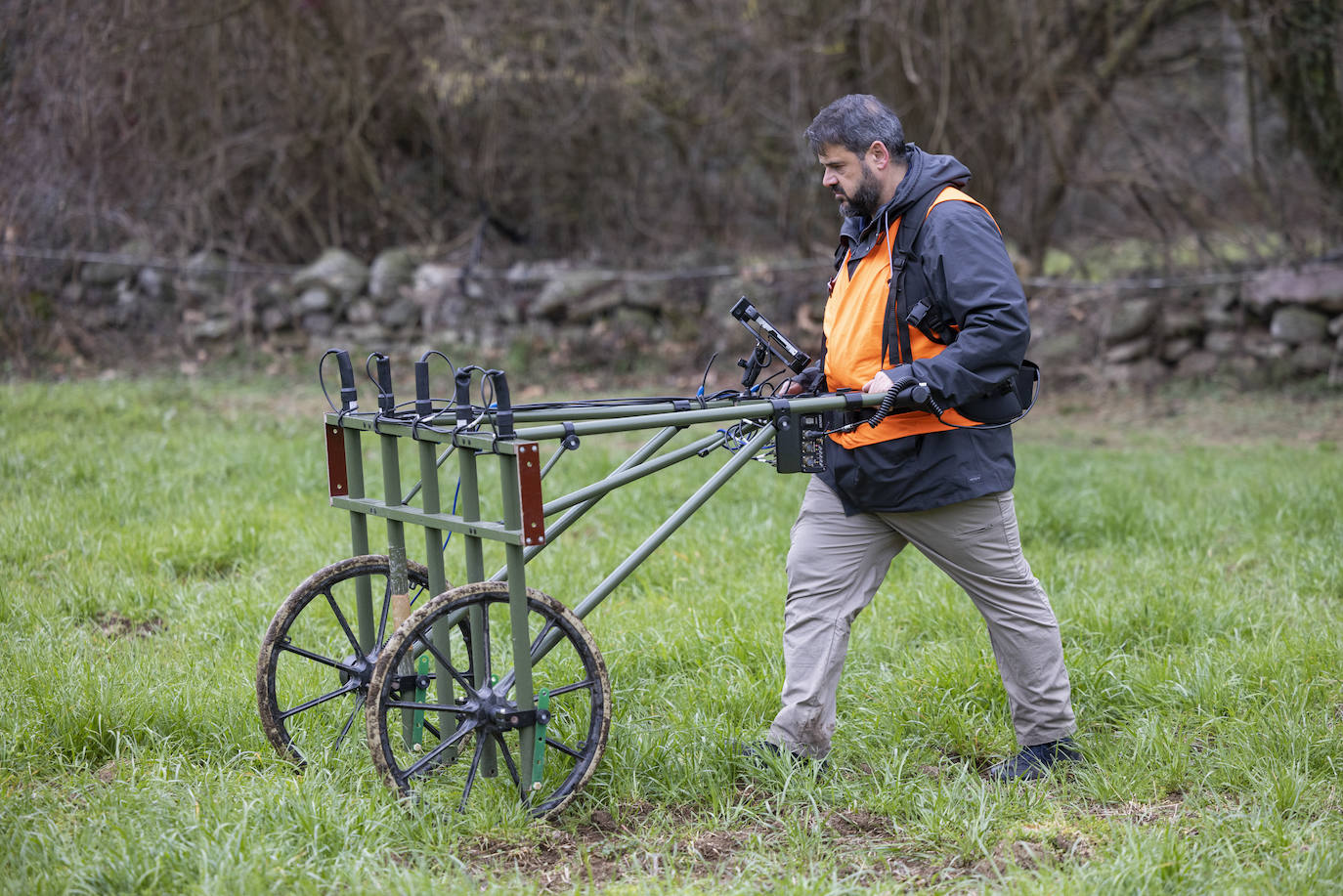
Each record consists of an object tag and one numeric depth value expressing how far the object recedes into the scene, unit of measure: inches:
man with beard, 273.4
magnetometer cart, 259.6
